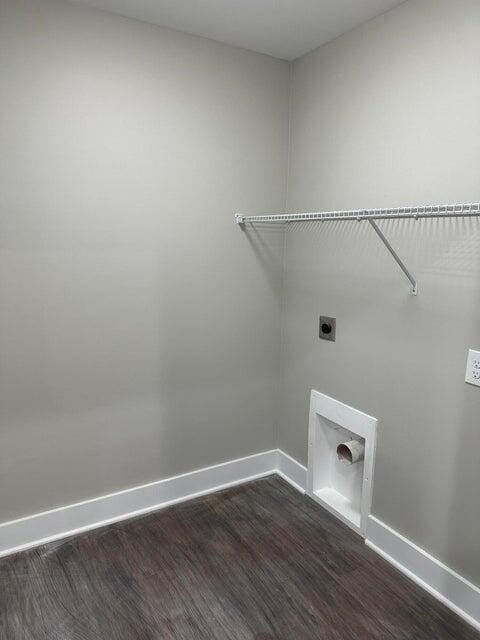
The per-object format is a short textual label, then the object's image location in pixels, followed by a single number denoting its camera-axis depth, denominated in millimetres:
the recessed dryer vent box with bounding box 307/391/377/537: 1994
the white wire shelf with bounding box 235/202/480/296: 1271
